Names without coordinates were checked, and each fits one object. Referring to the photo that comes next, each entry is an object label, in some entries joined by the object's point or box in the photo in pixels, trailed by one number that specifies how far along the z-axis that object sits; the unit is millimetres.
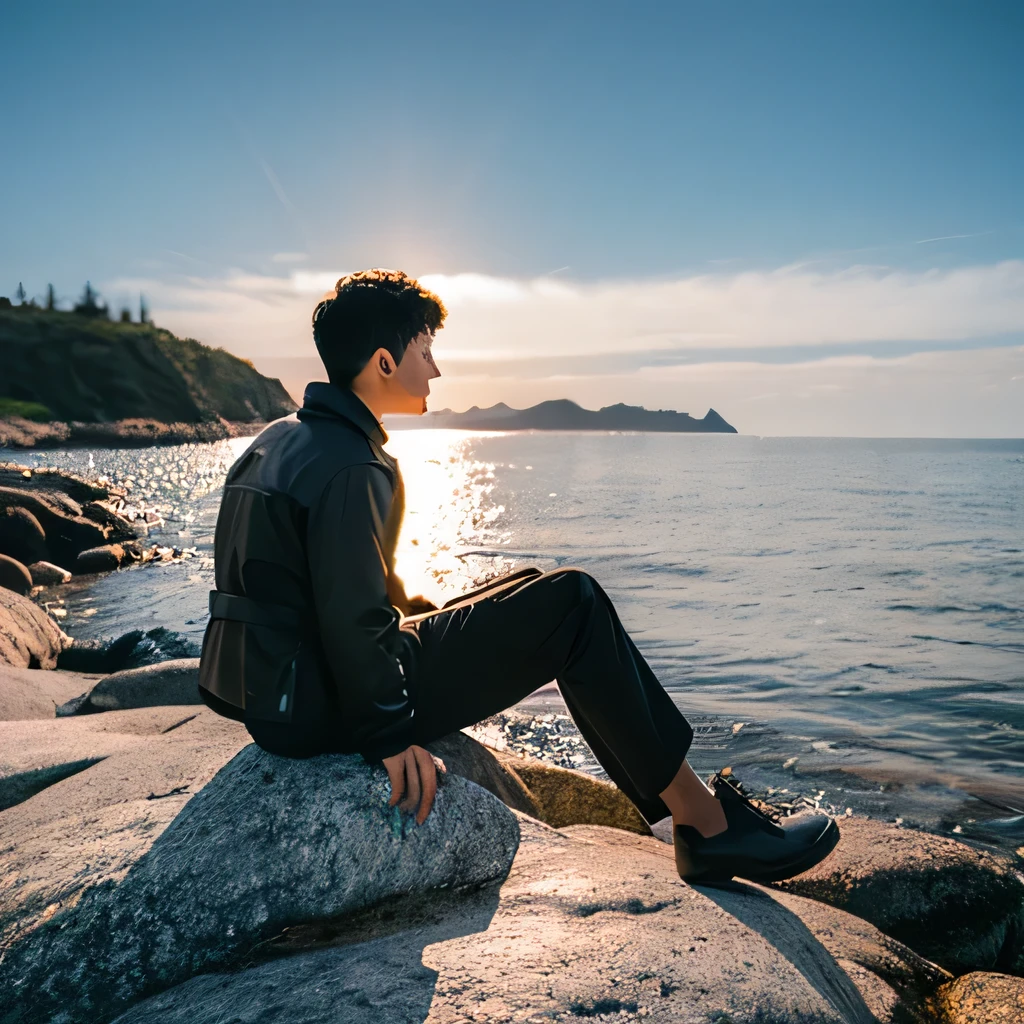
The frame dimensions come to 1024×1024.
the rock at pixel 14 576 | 15430
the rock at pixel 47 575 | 17422
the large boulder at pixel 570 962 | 2178
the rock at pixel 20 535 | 18062
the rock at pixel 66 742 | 4199
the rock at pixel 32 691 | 6566
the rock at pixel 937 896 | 3805
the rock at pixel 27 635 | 9088
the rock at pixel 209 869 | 2551
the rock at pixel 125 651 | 10023
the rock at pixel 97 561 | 19109
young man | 2609
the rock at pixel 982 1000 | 3057
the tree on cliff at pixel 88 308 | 132500
